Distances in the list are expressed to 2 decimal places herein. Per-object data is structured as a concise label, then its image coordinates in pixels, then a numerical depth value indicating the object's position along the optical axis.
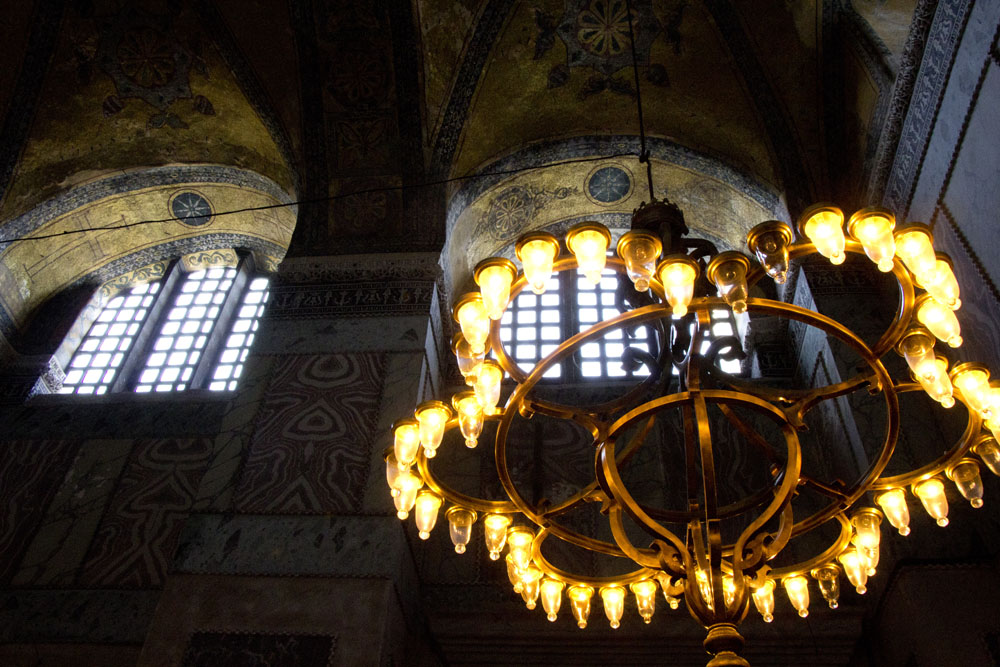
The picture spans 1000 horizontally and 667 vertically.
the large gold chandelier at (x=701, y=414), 2.73
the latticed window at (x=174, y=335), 7.23
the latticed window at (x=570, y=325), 6.86
